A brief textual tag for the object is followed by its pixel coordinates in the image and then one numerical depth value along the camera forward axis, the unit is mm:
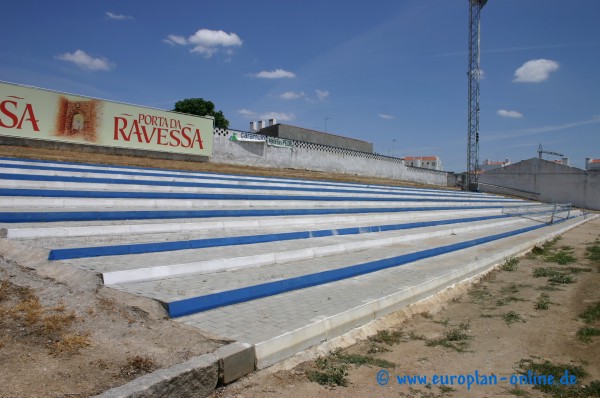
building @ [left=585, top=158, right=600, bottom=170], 48375
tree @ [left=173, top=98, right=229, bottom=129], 43062
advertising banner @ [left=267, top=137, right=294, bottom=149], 22972
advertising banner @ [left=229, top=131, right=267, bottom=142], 21122
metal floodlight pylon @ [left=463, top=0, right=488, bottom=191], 34594
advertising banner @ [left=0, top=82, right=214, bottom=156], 13898
